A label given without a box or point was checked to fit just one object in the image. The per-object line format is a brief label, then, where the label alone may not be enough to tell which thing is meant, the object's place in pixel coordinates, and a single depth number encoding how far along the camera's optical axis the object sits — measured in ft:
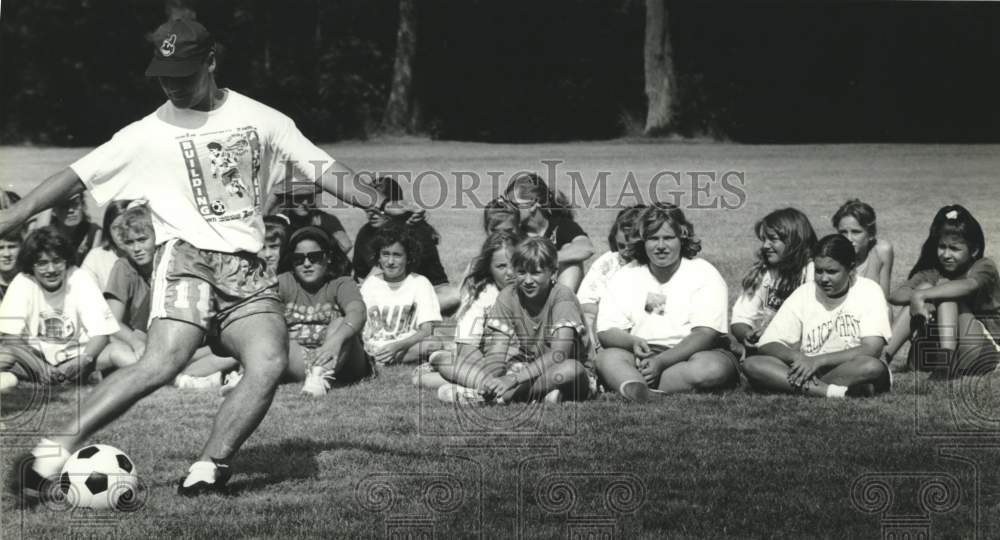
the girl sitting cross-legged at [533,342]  40.65
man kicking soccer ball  29.30
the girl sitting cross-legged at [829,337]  41.04
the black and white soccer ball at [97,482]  28.66
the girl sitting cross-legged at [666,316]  42.09
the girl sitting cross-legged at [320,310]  43.98
